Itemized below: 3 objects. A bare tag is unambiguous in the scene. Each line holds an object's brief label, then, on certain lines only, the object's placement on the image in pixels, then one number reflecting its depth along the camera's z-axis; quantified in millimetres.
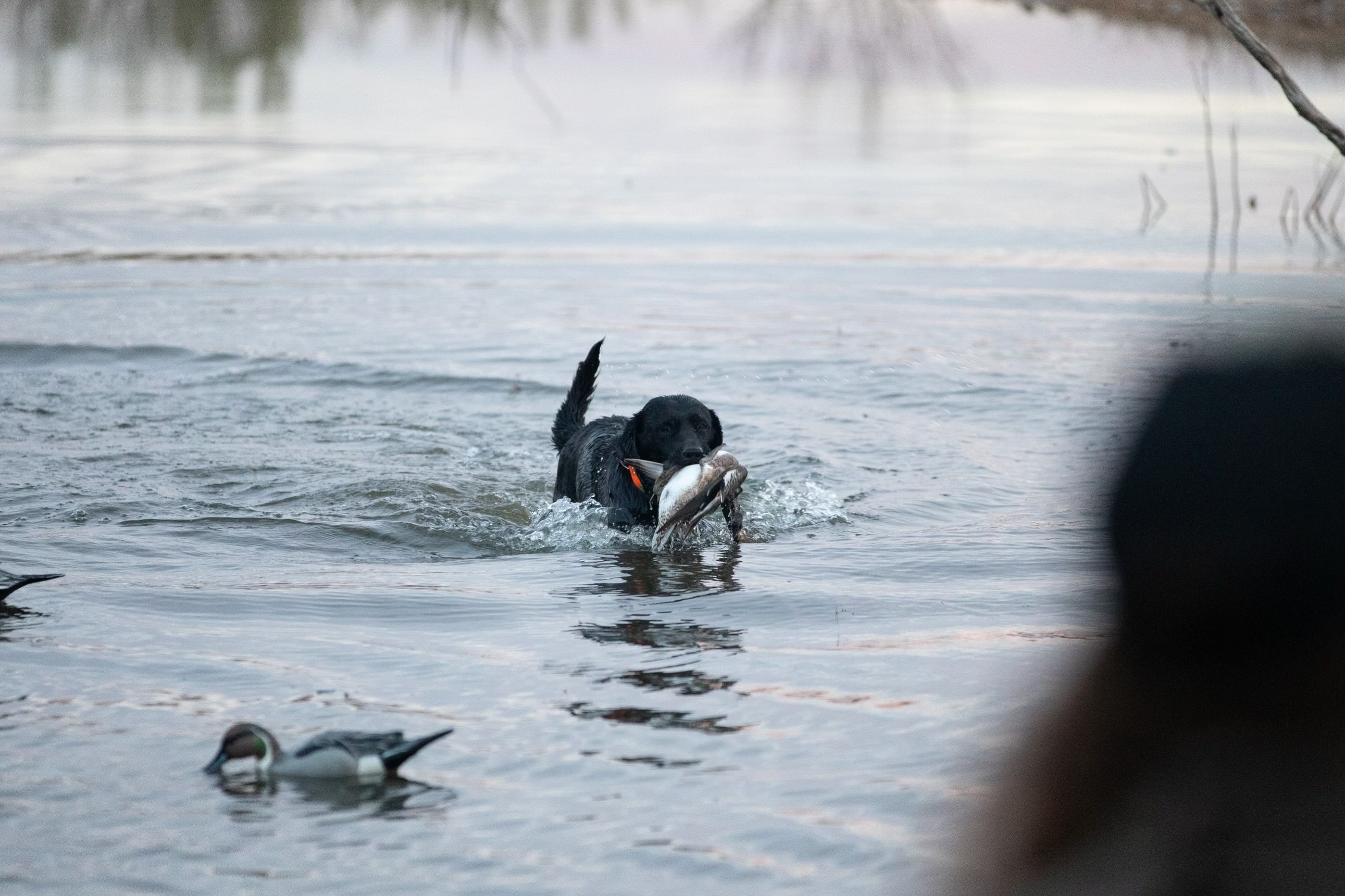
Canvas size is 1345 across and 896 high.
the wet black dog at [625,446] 13211
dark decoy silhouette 10469
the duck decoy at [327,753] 7535
